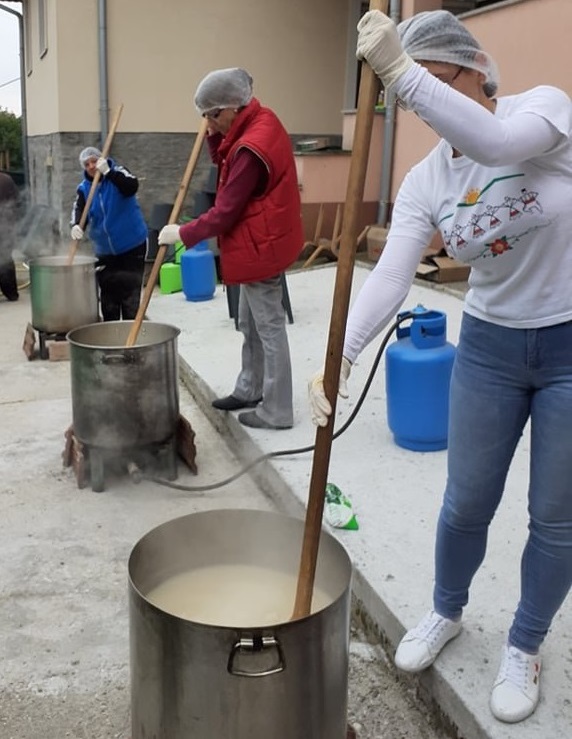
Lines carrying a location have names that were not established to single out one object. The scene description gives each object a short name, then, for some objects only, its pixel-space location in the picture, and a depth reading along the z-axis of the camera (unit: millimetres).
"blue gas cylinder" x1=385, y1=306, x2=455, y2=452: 3461
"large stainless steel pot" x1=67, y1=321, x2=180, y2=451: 3488
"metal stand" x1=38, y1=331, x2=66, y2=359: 6020
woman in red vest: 3564
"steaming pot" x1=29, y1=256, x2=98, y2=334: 5684
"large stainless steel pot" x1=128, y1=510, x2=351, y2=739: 1474
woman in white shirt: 1509
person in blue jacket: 5551
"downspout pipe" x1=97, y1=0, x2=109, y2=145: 10036
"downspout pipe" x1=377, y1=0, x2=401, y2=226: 7887
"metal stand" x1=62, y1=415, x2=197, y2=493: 3660
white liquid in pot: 1812
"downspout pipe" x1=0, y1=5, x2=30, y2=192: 14729
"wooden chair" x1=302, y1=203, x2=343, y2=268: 8844
